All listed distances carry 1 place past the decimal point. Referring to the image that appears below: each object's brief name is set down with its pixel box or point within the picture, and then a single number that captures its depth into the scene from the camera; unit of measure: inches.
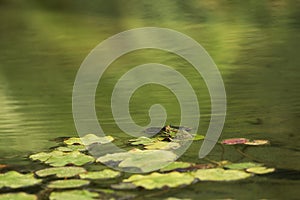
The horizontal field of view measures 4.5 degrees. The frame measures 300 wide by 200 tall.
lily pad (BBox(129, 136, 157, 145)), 470.0
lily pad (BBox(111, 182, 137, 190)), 449.7
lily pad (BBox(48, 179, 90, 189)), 450.7
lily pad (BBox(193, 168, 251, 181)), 451.3
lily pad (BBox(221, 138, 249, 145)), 467.4
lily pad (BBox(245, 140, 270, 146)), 466.4
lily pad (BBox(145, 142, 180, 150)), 466.4
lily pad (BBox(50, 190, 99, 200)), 446.7
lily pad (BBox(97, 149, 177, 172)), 456.4
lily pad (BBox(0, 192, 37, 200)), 447.8
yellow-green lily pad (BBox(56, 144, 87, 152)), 468.3
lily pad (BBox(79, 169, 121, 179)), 454.2
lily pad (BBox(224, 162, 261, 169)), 454.9
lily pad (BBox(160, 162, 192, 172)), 454.8
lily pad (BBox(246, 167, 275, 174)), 453.4
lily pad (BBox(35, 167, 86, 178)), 455.7
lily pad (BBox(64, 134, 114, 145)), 471.9
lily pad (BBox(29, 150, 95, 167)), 461.1
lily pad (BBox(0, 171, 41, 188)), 453.4
